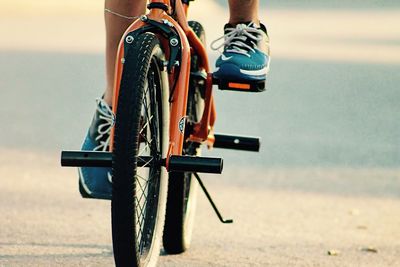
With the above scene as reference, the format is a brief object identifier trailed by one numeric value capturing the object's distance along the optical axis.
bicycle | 7.35
